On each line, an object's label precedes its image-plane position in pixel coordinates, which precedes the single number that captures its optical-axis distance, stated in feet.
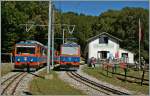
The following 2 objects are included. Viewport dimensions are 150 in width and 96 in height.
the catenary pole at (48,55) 48.03
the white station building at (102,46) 119.48
